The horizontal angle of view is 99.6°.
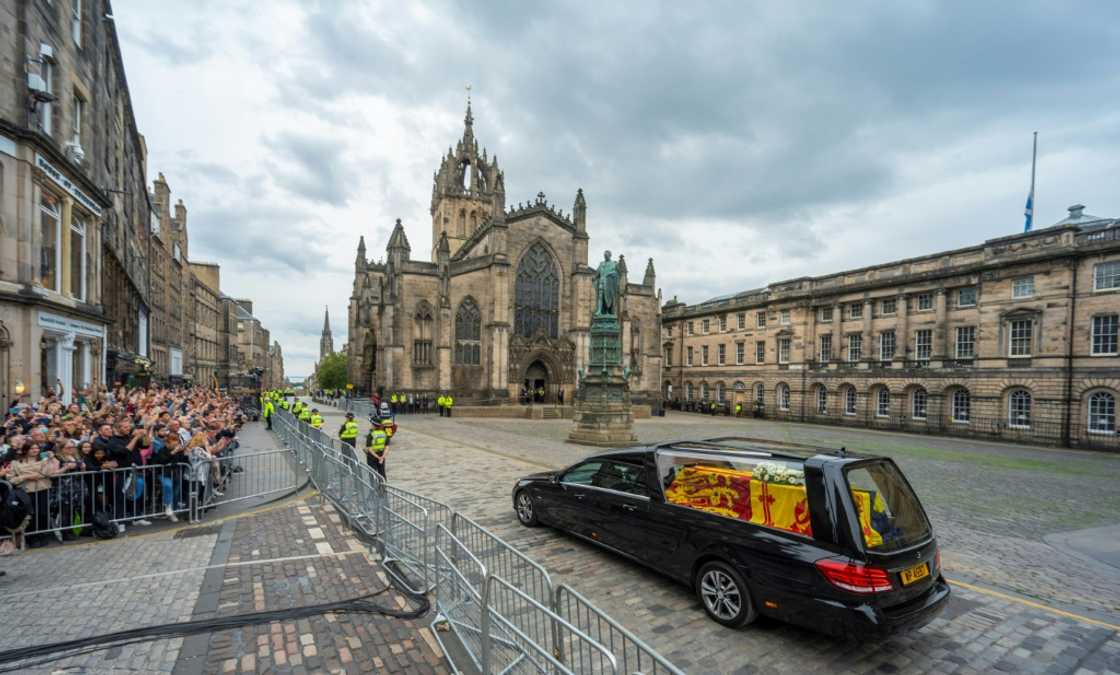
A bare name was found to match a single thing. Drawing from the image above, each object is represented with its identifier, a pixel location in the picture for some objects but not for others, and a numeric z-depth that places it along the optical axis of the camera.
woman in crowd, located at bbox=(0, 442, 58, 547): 6.15
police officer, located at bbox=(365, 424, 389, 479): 9.34
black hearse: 3.91
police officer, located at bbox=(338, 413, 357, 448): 10.38
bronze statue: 19.89
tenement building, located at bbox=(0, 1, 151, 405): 11.08
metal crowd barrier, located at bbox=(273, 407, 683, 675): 3.24
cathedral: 35.91
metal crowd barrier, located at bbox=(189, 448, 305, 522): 8.06
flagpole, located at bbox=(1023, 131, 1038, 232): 29.94
